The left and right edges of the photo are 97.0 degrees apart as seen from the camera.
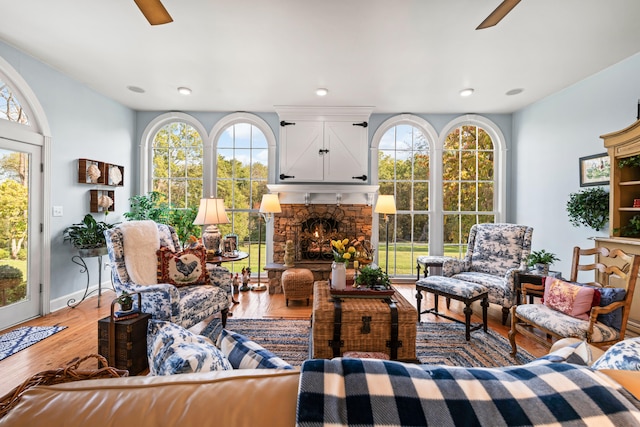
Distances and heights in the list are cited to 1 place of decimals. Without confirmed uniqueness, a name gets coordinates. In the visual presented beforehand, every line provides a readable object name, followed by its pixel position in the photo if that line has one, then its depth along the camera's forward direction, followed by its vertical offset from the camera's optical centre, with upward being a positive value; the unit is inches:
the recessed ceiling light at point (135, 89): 147.6 +65.7
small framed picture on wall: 127.0 +21.6
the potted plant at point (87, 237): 131.4 -11.5
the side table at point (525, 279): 111.4 -25.2
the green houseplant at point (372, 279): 99.0 -22.8
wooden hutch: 106.3 +11.4
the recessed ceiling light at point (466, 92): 147.3 +64.9
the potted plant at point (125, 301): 81.2 -25.4
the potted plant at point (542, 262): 113.3 -19.0
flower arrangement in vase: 97.1 -18.1
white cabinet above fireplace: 177.3 +42.3
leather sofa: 20.3 -14.3
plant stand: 130.3 -24.6
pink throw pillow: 80.1 -24.2
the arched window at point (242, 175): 187.8 +25.9
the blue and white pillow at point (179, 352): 29.6 -16.0
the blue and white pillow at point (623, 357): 30.6 -16.0
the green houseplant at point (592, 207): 125.2 +4.0
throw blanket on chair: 99.0 -13.7
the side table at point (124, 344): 77.2 -36.1
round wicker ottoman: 139.8 -35.2
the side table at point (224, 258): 126.4 -20.8
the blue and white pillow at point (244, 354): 32.9 -17.4
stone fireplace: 176.4 -1.9
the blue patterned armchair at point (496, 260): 116.1 -20.9
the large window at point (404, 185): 188.4 +19.9
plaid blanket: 20.6 -14.1
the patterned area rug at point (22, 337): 94.0 -45.4
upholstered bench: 105.0 -29.7
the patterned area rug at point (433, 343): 90.2 -45.8
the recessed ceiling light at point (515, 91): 147.9 +65.6
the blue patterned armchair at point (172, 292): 87.9 -27.7
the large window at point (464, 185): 188.2 +20.2
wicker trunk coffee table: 82.0 -34.3
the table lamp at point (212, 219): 134.3 -2.6
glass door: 111.6 -7.9
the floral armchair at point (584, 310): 76.0 -27.3
